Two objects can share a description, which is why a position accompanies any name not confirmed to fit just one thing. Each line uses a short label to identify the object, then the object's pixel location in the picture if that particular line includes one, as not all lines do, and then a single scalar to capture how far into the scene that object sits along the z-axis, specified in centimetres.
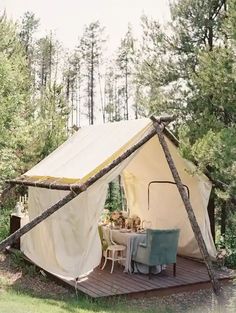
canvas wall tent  700
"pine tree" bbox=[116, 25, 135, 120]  3069
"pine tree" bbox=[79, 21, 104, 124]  2969
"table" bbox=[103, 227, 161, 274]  771
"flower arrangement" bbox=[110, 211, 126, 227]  908
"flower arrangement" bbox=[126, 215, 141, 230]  886
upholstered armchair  720
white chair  787
